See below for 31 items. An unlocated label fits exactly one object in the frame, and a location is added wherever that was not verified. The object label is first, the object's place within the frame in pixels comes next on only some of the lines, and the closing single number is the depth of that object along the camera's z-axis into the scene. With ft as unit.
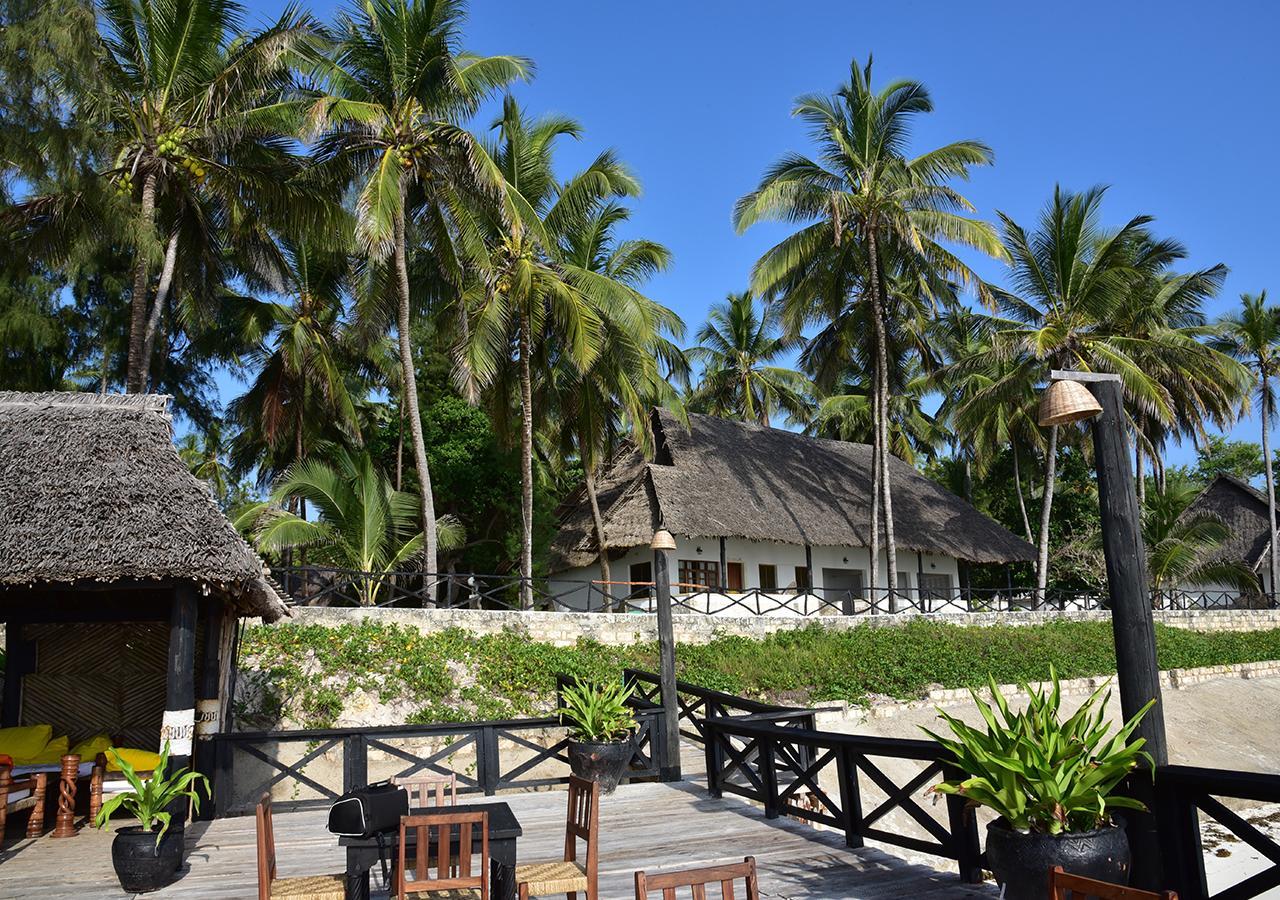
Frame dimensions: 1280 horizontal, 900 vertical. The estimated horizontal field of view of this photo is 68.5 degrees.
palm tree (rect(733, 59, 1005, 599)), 75.82
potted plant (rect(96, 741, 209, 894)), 20.38
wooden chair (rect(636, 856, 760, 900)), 10.90
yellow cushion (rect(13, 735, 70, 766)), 31.86
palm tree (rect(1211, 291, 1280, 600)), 105.60
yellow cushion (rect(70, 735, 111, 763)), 31.68
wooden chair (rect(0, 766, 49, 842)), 25.84
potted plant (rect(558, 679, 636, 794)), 29.48
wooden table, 16.37
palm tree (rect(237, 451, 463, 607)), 63.05
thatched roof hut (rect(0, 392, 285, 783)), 25.91
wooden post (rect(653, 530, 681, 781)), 31.76
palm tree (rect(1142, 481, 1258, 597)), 94.73
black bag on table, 16.67
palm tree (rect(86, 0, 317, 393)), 52.54
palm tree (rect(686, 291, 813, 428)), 118.11
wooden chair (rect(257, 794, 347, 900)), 15.55
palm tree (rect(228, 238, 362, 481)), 77.97
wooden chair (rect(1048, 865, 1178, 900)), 10.57
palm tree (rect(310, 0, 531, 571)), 59.26
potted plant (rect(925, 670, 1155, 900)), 14.37
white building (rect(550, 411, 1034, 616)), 78.48
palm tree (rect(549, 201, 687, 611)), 70.79
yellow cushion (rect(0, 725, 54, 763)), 32.12
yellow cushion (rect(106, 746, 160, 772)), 29.46
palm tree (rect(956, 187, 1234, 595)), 79.82
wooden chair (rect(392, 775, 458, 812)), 20.72
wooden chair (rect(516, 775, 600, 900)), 16.24
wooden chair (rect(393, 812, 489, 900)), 15.30
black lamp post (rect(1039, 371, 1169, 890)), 15.52
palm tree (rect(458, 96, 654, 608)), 63.10
